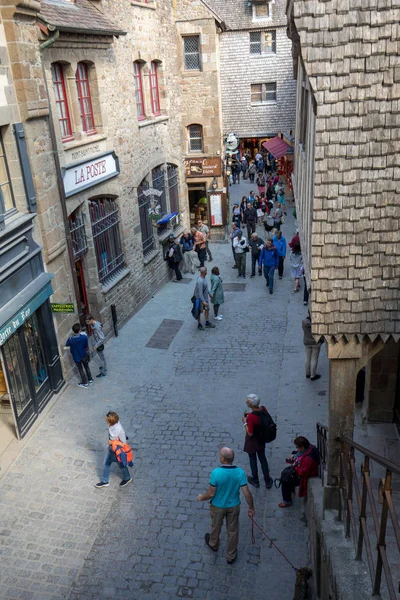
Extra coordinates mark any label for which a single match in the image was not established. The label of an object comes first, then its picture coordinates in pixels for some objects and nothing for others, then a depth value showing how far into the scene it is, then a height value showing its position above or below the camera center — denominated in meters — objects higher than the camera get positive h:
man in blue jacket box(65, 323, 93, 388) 10.84 -4.88
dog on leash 6.23 -5.39
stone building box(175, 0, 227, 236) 20.61 -1.18
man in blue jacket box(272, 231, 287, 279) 16.83 -5.02
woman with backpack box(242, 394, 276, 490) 7.80 -4.71
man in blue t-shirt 6.49 -4.71
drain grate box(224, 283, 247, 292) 17.06 -6.30
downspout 10.38 -1.81
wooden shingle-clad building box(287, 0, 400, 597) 4.85 -1.06
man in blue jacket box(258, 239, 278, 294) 16.08 -5.21
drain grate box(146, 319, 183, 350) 13.48 -6.10
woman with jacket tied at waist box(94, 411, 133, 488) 8.13 -5.06
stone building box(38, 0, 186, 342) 11.85 -1.40
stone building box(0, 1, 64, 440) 9.21 -2.34
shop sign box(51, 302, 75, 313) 10.66 -4.04
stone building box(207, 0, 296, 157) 27.91 -0.19
